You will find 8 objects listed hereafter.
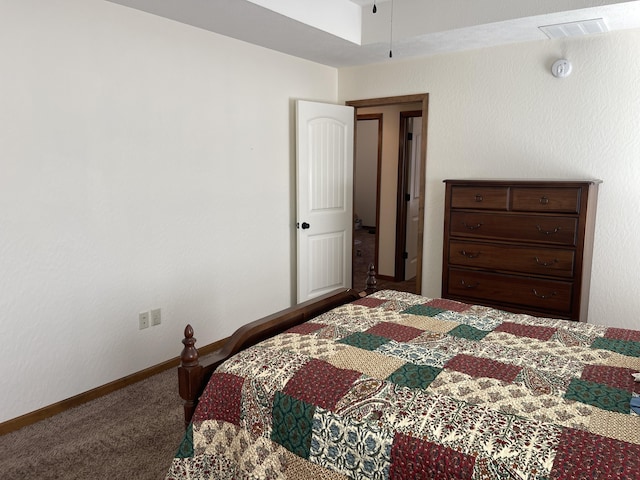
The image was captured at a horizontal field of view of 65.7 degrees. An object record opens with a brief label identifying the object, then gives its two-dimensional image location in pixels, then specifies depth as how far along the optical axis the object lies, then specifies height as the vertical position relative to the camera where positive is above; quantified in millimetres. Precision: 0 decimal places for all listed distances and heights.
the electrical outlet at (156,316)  3361 -985
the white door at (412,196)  5821 -285
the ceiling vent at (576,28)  3264 +977
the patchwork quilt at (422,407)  1322 -702
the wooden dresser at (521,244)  3297 -503
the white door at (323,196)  4375 -226
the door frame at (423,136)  4375 +317
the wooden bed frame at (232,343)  1892 -716
